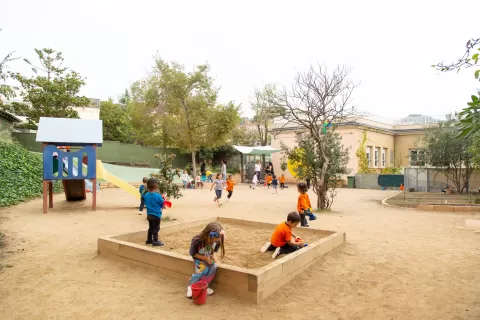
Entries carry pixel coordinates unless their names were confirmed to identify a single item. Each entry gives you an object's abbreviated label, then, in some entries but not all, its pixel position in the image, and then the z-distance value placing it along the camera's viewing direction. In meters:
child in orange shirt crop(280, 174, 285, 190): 23.88
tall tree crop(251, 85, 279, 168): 35.72
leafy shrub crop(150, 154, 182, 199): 10.17
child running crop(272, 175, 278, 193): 20.48
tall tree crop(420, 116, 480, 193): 18.12
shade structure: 26.70
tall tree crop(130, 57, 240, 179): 24.05
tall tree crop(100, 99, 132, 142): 36.44
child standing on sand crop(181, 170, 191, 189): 22.59
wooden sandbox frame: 4.26
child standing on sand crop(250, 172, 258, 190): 22.86
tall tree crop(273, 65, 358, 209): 12.39
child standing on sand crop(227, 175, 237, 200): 14.73
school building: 26.70
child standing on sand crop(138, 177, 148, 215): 10.37
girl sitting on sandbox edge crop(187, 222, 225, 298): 4.44
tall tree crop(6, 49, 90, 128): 24.20
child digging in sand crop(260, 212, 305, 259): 5.70
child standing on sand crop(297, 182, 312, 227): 8.56
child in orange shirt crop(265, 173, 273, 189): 24.73
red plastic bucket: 4.15
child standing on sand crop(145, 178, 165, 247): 6.44
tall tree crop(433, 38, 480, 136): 2.49
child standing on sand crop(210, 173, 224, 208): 13.65
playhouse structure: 11.31
